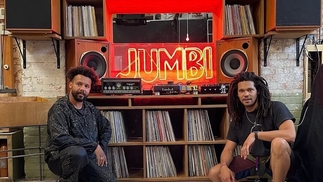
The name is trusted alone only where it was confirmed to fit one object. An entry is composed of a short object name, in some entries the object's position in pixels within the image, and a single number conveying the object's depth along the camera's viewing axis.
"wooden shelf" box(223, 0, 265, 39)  2.48
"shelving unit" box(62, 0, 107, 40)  2.46
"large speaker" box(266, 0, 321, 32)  2.23
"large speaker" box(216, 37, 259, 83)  2.49
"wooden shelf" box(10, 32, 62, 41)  2.29
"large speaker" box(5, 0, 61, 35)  2.20
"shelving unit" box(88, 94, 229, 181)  2.38
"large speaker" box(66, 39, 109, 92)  2.45
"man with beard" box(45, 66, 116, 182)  1.90
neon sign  2.79
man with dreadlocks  1.72
